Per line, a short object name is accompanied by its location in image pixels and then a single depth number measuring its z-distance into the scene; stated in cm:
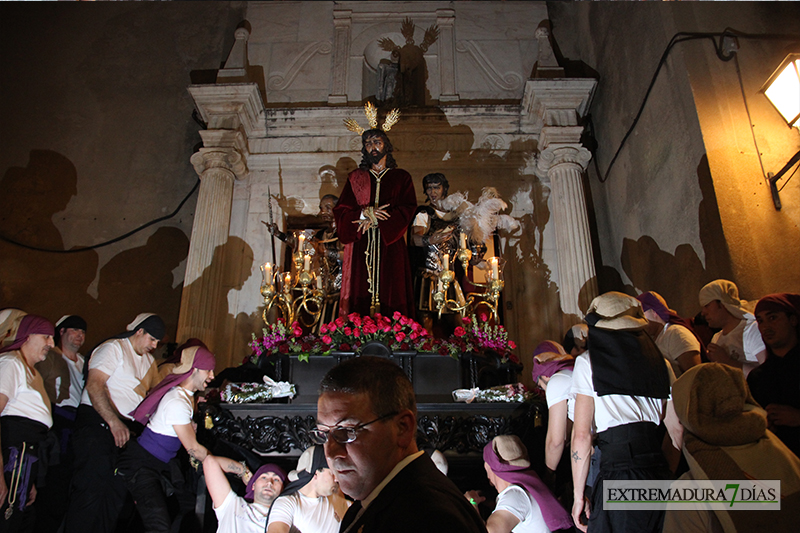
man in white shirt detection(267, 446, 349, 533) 332
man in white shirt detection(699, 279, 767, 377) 395
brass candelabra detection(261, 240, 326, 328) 548
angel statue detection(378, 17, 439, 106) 883
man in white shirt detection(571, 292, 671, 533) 294
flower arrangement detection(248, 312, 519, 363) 476
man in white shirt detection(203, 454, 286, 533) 365
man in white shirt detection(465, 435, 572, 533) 308
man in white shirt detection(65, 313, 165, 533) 385
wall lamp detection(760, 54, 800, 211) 461
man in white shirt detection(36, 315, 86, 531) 419
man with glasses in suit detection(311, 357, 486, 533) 154
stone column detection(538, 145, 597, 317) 660
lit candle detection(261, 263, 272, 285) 545
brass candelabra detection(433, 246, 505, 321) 530
